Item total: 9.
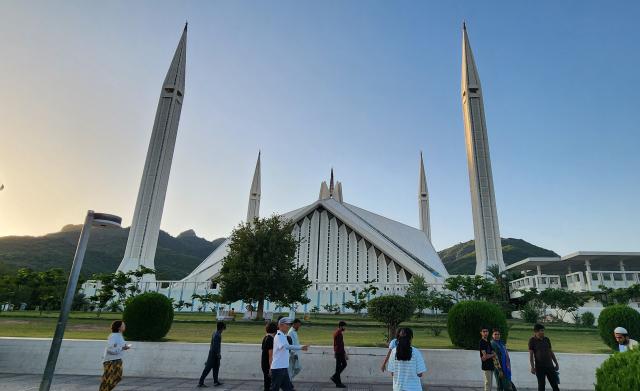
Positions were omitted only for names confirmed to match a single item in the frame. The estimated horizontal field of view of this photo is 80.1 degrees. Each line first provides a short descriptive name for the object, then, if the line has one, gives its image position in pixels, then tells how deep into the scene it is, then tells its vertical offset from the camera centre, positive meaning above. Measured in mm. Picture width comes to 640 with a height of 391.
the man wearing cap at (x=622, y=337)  3602 -88
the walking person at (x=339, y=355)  4996 -494
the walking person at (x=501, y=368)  4043 -467
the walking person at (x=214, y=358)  4969 -595
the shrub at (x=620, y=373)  2152 -259
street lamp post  3877 +267
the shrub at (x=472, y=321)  5887 -3
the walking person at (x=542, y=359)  4160 -370
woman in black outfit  3926 -378
